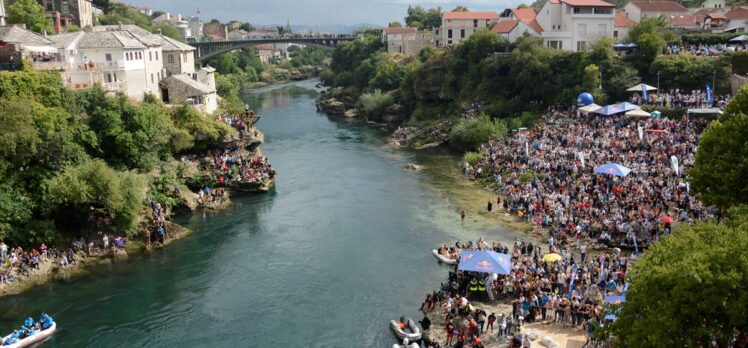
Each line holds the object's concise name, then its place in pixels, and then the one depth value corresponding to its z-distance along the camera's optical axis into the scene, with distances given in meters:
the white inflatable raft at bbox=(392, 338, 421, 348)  25.90
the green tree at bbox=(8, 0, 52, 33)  66.56
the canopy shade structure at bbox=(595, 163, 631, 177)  40.34
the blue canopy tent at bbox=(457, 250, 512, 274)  29.09
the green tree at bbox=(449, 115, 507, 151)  61.00
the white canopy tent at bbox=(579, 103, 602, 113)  54.33
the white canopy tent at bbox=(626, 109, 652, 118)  50.76
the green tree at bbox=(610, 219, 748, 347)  17.70
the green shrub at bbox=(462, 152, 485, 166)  55.50
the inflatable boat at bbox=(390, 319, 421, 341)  26.95
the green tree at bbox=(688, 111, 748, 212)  28.20
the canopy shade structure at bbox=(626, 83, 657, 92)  55.47
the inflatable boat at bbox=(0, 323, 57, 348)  27.02
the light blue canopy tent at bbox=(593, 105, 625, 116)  52.04
